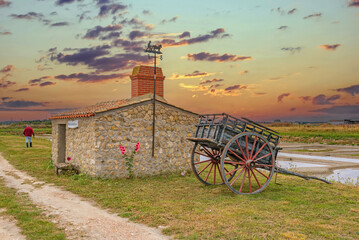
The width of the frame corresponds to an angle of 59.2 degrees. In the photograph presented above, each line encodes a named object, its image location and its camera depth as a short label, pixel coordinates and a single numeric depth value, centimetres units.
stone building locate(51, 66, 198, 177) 1203
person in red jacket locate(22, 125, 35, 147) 2634
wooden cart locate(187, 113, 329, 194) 948
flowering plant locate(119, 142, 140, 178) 1245
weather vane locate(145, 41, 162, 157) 1300
